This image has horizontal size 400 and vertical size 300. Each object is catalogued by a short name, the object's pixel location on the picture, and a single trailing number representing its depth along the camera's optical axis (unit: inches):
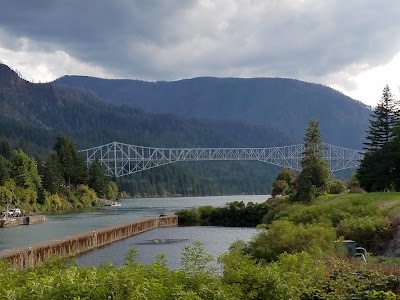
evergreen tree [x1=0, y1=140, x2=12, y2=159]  4719.5
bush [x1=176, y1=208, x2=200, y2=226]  2987.2
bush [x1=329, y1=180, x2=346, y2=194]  2650.1
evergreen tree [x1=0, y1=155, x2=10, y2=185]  3563.0
